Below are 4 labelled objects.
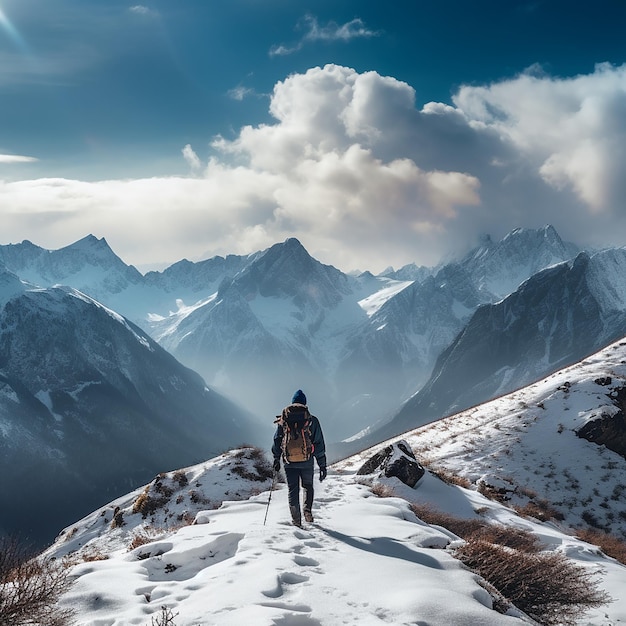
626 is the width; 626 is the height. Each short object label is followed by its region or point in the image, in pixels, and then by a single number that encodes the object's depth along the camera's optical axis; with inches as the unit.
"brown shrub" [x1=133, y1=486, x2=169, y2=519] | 790.5
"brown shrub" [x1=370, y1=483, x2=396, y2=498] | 687.1
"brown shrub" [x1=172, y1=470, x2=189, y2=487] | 825.3
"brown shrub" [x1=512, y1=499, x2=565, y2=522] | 858.1
